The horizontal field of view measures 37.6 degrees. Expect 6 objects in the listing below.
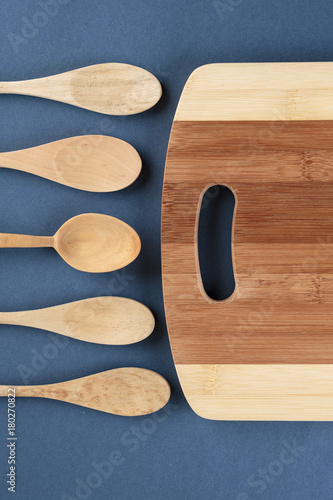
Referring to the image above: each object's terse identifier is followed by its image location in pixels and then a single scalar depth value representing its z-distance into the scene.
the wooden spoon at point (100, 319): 0.83
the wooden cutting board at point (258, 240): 0.76
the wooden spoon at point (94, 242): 0.81
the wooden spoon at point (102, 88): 0.82
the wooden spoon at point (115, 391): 0.83
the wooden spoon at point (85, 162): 0.82
